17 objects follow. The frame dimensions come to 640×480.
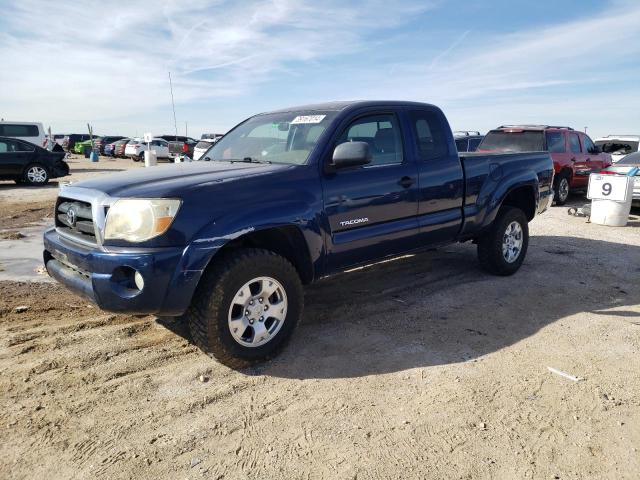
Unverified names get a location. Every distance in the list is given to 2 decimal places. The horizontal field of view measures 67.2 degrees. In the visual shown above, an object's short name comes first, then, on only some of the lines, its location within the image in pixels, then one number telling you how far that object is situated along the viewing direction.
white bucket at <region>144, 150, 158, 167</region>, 16.01
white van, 19.08
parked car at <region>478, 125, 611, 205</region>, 10.85
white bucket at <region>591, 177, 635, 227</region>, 9.09
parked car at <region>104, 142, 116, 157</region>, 33.19
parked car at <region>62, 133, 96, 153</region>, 38.59
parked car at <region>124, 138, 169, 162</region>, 27.93
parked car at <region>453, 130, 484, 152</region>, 15.63
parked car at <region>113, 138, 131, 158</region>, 31.86
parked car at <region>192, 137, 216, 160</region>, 17.19
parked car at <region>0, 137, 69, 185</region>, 14.21
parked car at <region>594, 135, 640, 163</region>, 16.50
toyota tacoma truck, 2.97
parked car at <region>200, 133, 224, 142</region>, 29.56
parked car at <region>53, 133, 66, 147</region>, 39.22
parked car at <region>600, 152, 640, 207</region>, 9.83
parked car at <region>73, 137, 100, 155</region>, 36.78
